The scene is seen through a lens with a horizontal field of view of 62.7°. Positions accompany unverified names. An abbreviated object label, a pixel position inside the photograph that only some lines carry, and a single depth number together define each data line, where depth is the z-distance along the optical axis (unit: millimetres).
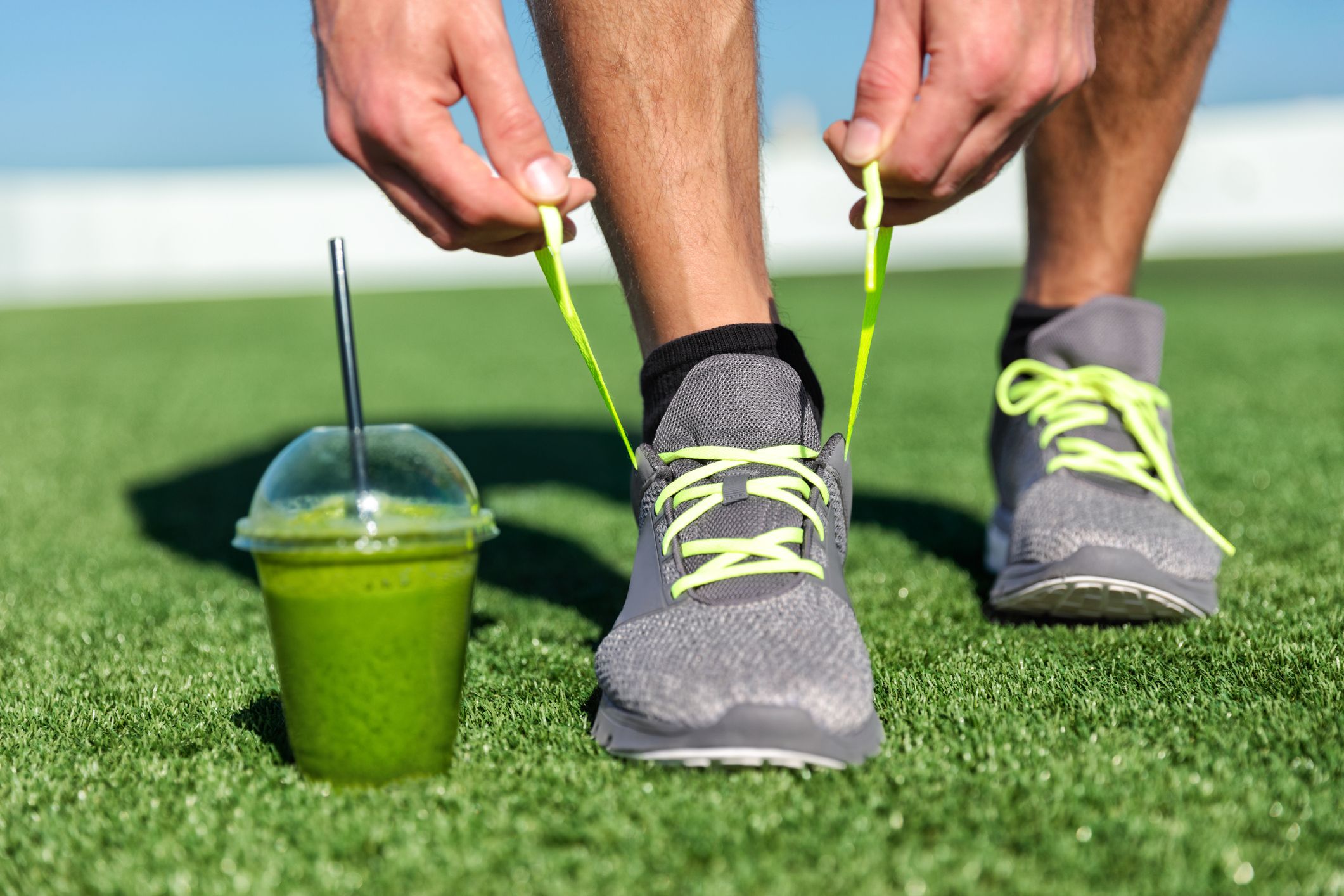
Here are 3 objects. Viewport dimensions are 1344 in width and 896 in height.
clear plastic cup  803
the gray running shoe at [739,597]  885
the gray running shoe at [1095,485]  1260
